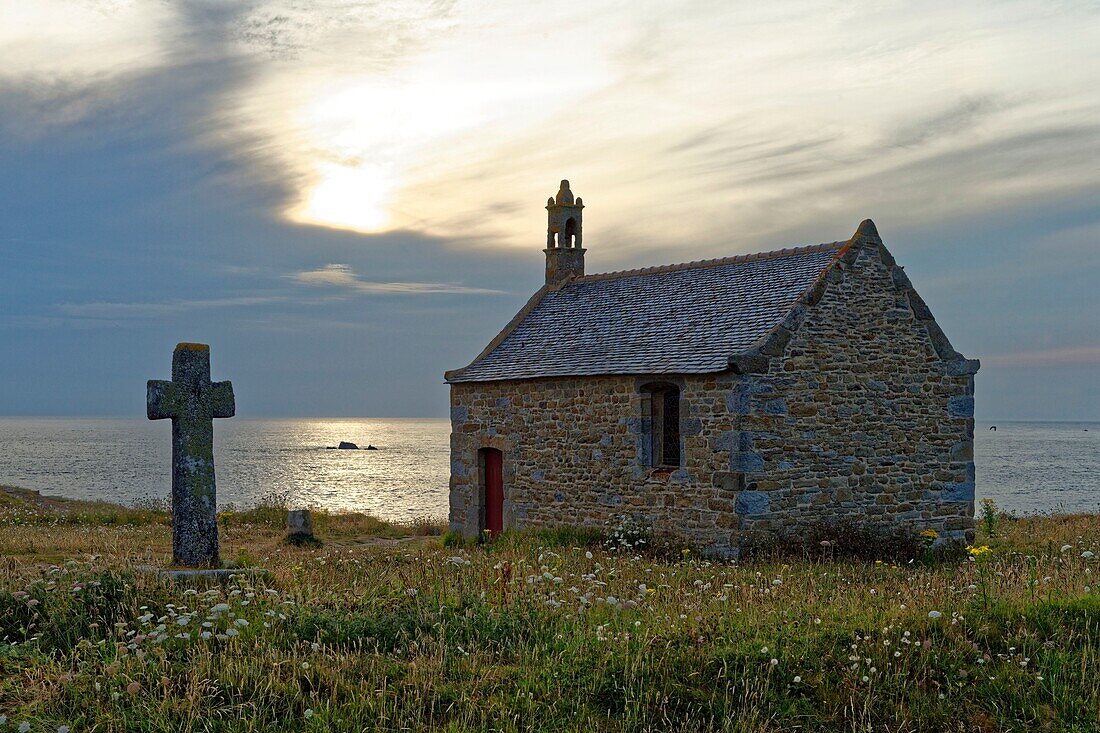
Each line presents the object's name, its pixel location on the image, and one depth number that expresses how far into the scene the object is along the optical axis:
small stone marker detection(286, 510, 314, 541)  20.72
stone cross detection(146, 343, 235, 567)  11.89
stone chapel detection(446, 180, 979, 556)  16.64
